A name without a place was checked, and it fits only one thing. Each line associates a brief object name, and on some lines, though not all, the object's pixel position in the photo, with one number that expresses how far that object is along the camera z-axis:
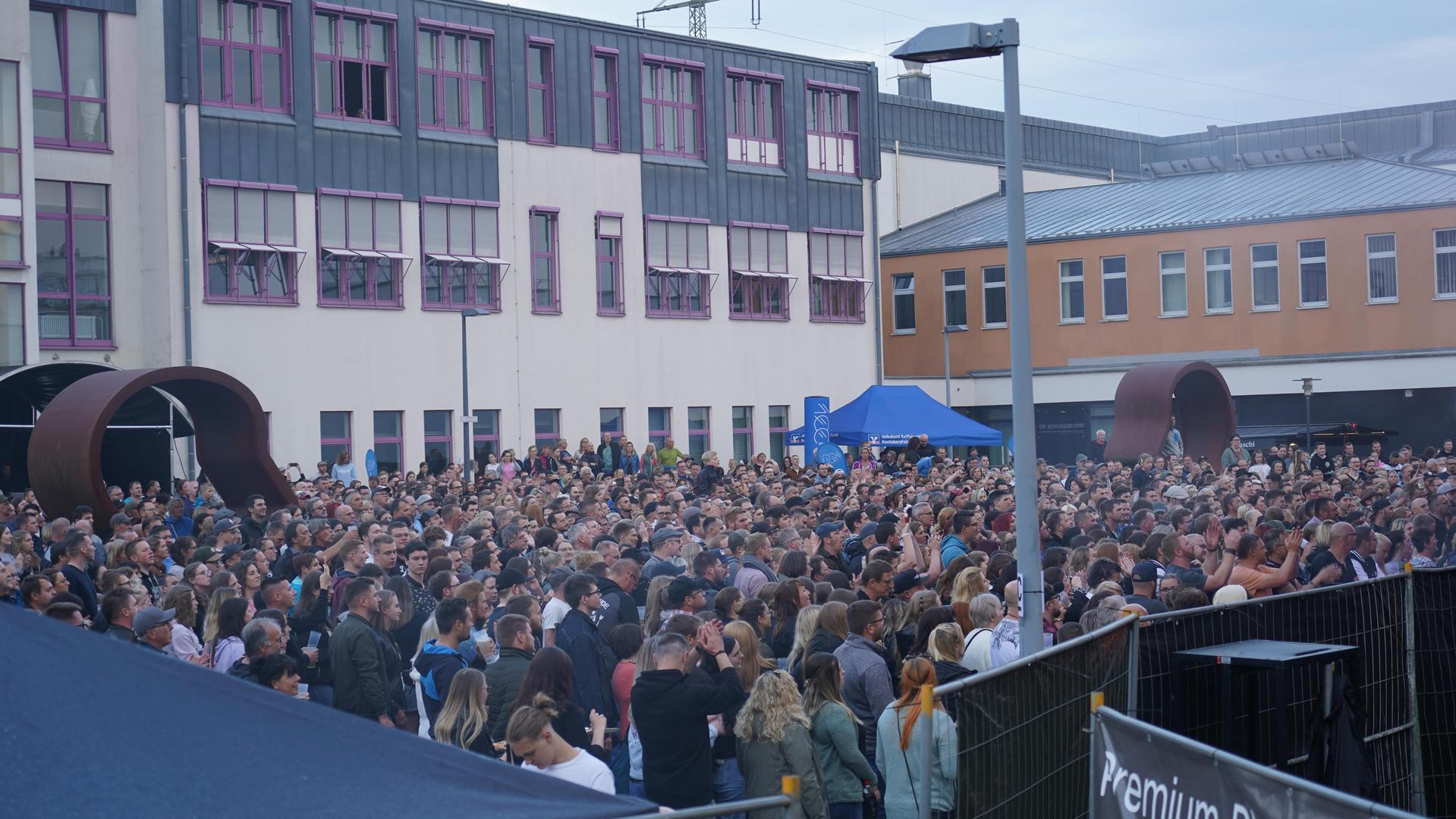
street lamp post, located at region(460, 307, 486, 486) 29.81
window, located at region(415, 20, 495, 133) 35.28
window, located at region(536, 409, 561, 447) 37.00
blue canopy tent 35.91
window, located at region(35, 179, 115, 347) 30.44
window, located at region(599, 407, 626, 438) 38.38
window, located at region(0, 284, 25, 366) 27.95
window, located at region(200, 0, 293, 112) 31.95
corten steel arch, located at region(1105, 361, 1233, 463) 29.31
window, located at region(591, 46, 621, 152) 38.28
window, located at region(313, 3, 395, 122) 33.62
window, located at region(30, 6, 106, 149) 30.39
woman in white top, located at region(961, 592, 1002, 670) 9.30
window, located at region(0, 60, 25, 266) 27.52
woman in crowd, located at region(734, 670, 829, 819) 7.73
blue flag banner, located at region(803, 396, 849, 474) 38.66
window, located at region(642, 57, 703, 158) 39.38
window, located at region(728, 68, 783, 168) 41.25
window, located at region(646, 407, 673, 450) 39.53
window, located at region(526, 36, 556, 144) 37.12
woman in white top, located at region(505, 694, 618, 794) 6.84
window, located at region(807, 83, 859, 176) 43.19
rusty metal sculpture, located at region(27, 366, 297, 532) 21.39
